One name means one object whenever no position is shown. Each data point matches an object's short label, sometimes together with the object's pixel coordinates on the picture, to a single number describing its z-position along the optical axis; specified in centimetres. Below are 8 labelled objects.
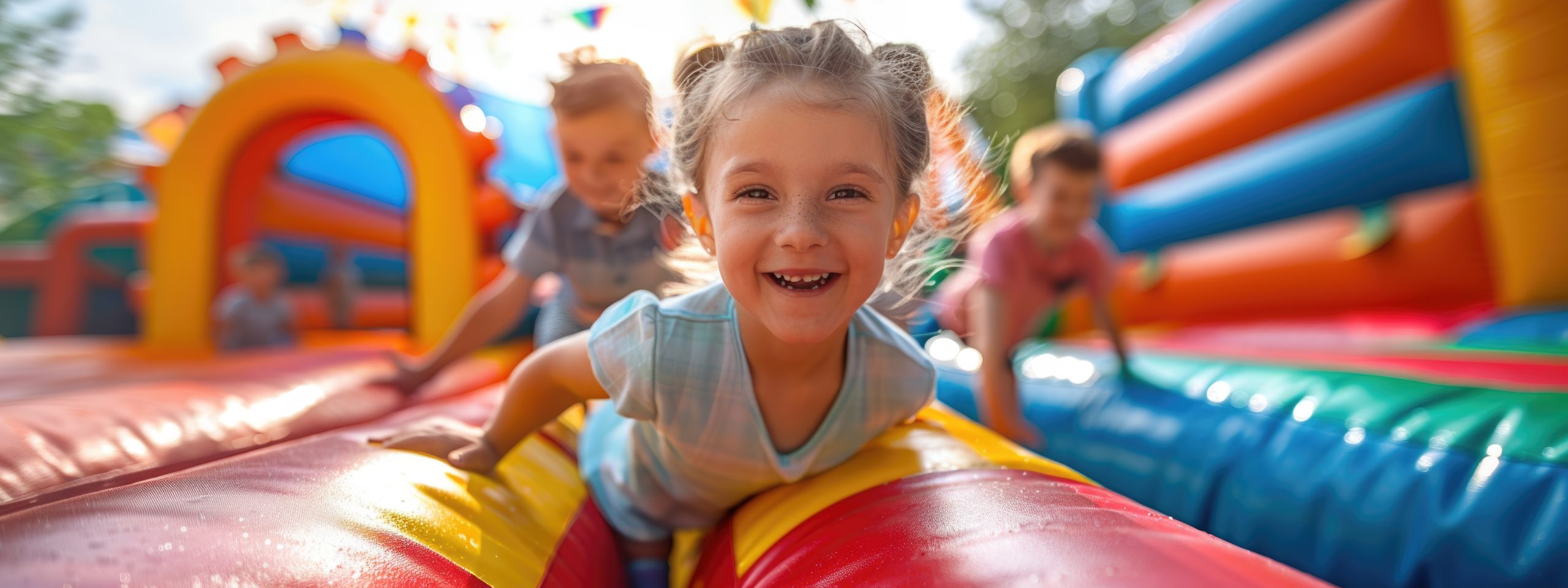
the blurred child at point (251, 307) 317
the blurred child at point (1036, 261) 182
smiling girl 75
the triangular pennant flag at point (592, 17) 304
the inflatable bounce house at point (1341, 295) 99
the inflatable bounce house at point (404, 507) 59
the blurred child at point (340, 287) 423
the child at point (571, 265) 159
